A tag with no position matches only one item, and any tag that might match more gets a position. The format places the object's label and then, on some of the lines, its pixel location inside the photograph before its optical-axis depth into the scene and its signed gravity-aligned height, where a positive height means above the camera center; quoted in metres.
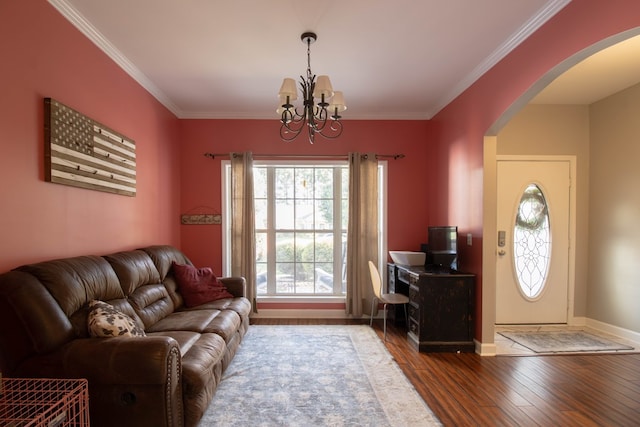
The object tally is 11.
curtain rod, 4.34 +0.74
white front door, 3.99 -0.41
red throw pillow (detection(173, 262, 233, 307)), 3.21 -0.83
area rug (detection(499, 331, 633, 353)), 3.27 -1.48
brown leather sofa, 1.63 -0.80
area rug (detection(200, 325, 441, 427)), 2.12 -1.44
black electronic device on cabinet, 3.38 -0.44
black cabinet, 3.21 -1.08
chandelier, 2.29 +0.86
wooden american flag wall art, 2.05 +0.43
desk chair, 3.53 -0.98
